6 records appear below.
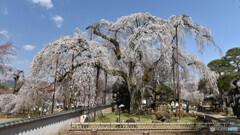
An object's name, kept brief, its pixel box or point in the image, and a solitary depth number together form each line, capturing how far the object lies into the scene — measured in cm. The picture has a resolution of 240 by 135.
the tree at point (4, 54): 976
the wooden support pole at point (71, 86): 1038
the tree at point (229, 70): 1979
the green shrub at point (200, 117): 1372
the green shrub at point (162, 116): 1276
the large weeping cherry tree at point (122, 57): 1159
